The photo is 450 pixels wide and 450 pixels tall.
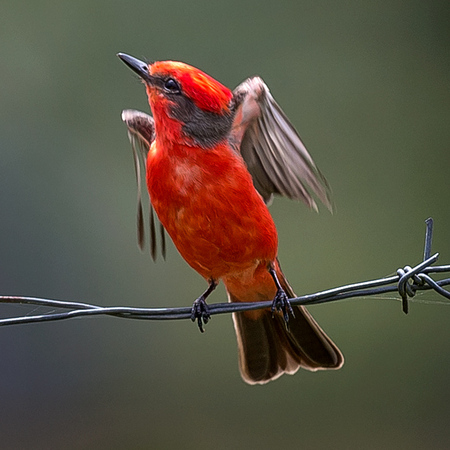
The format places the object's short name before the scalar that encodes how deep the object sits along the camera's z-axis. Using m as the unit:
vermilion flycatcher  6.51
